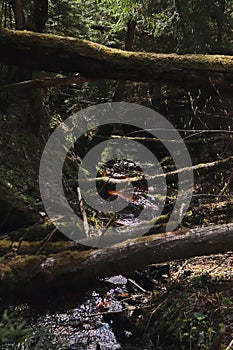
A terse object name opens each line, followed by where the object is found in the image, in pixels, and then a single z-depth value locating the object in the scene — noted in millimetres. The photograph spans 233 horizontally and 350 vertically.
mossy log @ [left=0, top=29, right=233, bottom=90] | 4781
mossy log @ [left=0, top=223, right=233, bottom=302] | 4035
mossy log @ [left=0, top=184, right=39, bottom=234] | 5371
